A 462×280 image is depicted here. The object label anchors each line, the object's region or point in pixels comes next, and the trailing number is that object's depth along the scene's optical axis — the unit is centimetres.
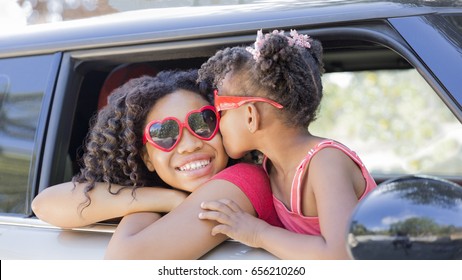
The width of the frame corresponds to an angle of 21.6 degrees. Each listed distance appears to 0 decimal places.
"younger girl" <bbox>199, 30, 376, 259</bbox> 201
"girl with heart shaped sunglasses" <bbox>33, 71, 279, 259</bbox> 215
